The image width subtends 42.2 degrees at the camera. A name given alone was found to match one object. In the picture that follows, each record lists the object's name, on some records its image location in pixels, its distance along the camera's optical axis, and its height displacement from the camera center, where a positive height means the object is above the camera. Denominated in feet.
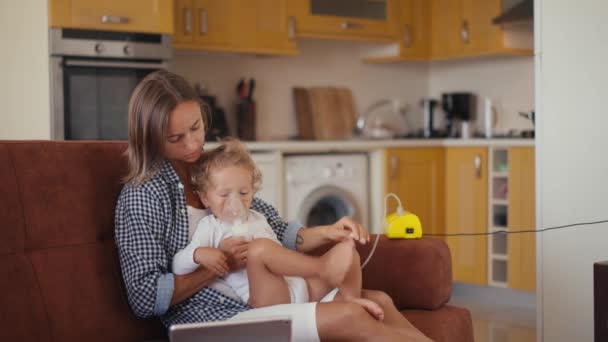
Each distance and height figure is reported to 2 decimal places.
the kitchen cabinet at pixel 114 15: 11.58 +2.13
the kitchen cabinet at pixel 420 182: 15.37 -0.62
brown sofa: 5.69 -0.85
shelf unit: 14.58 -1.24
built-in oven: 11.60 +1.22
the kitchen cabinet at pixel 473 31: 15.64 +2.39
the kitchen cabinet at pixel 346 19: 15.26 +2.68
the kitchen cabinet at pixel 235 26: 13.64 +2.30
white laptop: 4.62 -1.06
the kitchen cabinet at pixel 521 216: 13.85 -1.21
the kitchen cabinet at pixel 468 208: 14.80 -1.14
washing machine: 14.30 -0.67
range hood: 14.86 +2.56
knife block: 15.07 +0.63
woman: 5.87 -0.59
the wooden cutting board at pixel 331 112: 16.26 +0.83
